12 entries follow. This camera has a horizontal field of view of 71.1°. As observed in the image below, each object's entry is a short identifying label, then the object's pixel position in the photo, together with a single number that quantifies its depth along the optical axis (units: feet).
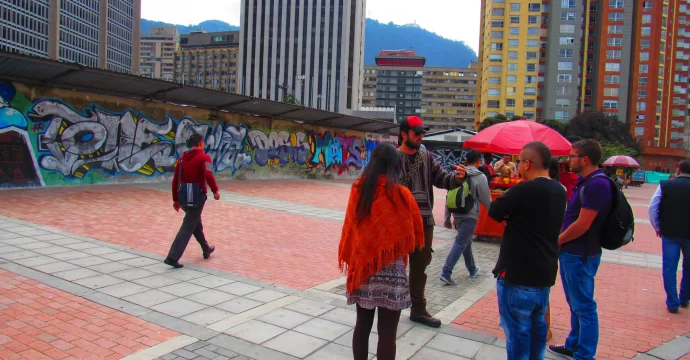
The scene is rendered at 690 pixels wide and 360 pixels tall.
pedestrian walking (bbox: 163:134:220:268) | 19.36
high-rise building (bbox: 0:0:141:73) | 294.46
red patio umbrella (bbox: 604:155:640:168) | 83.92
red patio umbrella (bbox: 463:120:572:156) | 26.86
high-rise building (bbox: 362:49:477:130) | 515.50
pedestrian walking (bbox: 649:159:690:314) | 16.74
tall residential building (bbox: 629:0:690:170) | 273.75
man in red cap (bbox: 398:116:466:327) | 13.25
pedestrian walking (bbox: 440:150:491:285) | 17.02
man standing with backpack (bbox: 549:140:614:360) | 11.52
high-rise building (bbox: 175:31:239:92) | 472.44
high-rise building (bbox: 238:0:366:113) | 379.96
